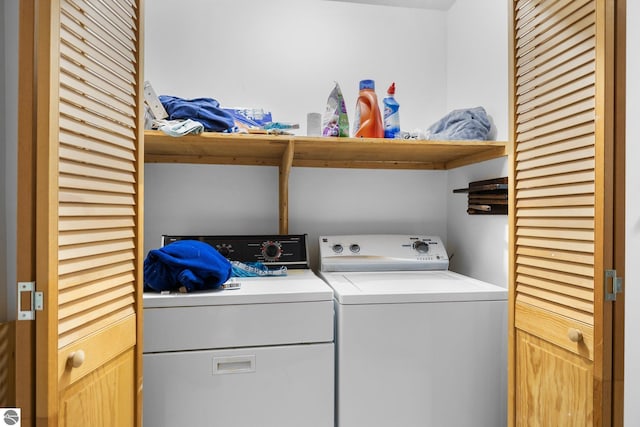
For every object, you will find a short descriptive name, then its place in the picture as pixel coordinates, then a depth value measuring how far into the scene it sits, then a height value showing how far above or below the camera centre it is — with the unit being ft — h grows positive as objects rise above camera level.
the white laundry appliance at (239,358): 4.96 -1.90
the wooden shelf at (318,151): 5.99 +1.08
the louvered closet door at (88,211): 3.03 -0.01
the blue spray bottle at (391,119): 6.80 +1.65
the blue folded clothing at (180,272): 5.23 -0.82
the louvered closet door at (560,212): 3.53 +0.03
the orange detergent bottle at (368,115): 6.54 +1.64
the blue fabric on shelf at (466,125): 6.50 +1.49
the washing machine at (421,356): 5.22 -1.94
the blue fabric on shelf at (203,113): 5.97 +1.51
